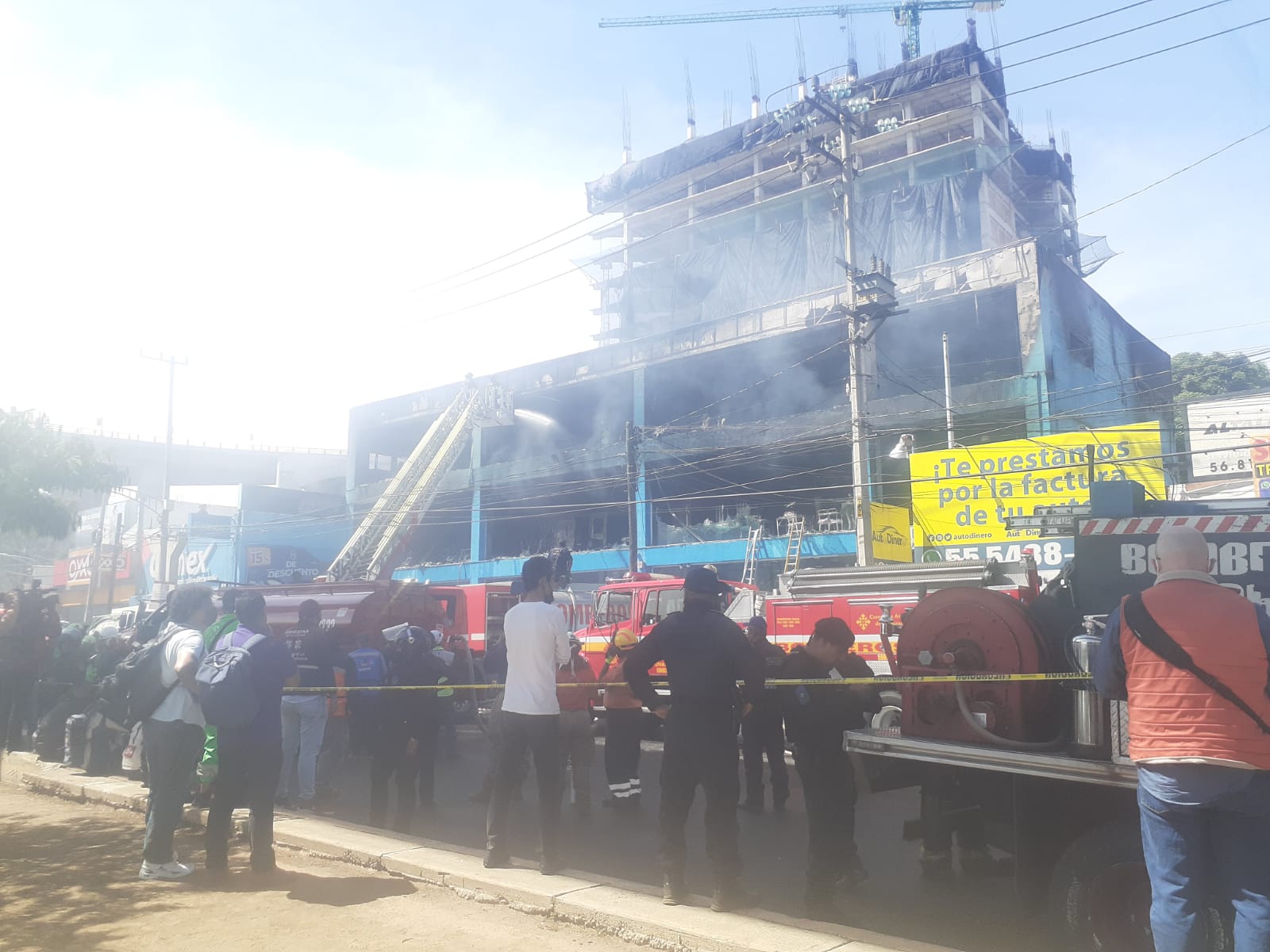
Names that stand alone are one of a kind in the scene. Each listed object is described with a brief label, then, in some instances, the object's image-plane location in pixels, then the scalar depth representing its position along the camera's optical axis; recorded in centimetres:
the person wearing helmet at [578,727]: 802
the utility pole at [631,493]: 2461
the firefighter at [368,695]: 791
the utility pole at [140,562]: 4511
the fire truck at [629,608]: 1573
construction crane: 6838
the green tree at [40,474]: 1605
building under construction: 3061
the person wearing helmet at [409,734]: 768
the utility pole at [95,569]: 3776
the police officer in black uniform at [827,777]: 545
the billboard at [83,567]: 5059
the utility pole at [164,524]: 3475
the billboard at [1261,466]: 2159
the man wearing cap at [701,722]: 484
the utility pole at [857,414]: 1700
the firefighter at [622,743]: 891
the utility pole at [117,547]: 3493
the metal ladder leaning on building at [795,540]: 2611
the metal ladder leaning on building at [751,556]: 2426
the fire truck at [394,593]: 1758
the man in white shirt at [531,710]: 563
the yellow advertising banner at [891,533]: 1941
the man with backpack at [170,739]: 573
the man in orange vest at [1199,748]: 315
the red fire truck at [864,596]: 1080
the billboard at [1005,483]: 1902
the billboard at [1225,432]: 2613
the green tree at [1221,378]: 4342
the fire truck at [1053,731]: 410
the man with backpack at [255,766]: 582
